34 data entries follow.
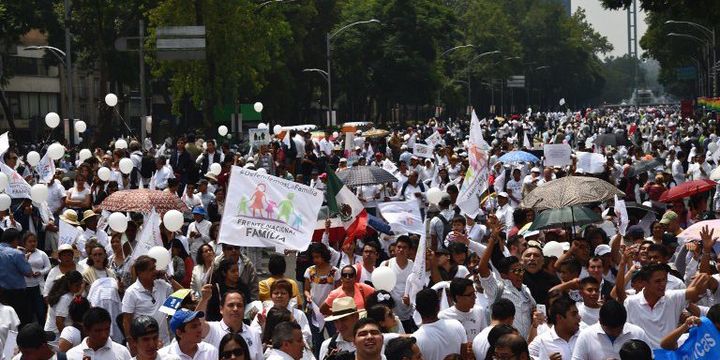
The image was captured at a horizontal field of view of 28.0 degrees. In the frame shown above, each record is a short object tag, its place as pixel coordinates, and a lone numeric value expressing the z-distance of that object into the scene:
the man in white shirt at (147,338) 7.90
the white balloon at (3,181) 16.22
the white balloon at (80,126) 29.14
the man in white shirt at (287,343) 7.97
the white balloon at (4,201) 15.75
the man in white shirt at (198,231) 15.23
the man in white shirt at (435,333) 8.41
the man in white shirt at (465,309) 9.02
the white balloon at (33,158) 20.64
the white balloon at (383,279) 10.27
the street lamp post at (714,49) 75.62
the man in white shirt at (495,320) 8.26
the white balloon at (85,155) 22.14
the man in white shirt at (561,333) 8.14
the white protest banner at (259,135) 31.36
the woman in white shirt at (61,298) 10.50
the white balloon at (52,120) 26.19
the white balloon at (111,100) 29.92
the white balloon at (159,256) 10.84
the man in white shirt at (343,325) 8.72
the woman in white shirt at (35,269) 13.21
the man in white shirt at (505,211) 17.08
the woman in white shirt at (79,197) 18.50
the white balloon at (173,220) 13.16
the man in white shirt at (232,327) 8.83
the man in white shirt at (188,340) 8.16
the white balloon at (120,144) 23.86
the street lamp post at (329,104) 53.76
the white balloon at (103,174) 19.72
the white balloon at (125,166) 21.02
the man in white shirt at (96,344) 8.35
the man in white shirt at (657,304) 9.00
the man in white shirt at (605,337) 7.92
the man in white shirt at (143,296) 10.28
